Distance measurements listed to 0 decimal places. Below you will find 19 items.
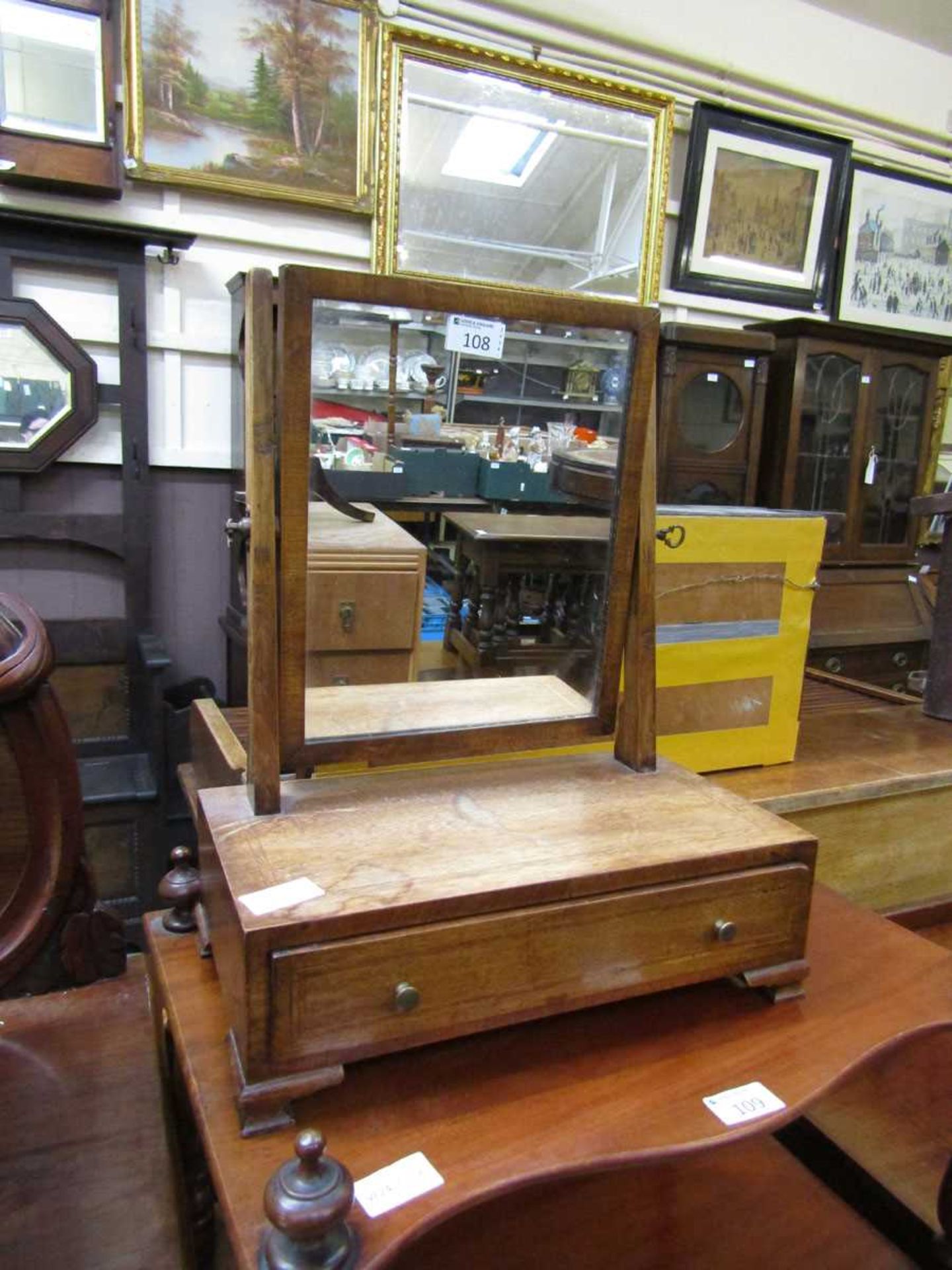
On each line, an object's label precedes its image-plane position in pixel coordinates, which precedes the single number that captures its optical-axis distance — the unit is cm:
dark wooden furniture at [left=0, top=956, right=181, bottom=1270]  83
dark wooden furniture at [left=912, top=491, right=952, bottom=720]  189
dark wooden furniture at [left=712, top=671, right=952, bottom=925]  154
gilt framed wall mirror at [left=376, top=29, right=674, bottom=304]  227
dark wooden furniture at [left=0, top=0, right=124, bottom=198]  188
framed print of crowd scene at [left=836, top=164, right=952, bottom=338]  294
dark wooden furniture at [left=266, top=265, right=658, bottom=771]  79
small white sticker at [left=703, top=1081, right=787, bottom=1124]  74
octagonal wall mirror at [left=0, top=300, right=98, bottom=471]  195
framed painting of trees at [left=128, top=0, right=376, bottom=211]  201
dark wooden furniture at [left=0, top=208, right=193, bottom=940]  196
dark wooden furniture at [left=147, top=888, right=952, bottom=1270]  67
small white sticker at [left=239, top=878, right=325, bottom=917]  70
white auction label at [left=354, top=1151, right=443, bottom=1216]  62
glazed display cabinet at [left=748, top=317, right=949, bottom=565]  256
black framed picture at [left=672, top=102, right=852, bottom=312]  265
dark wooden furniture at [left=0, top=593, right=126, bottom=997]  98
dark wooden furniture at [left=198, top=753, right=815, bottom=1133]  69
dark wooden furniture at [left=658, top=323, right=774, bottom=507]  237
